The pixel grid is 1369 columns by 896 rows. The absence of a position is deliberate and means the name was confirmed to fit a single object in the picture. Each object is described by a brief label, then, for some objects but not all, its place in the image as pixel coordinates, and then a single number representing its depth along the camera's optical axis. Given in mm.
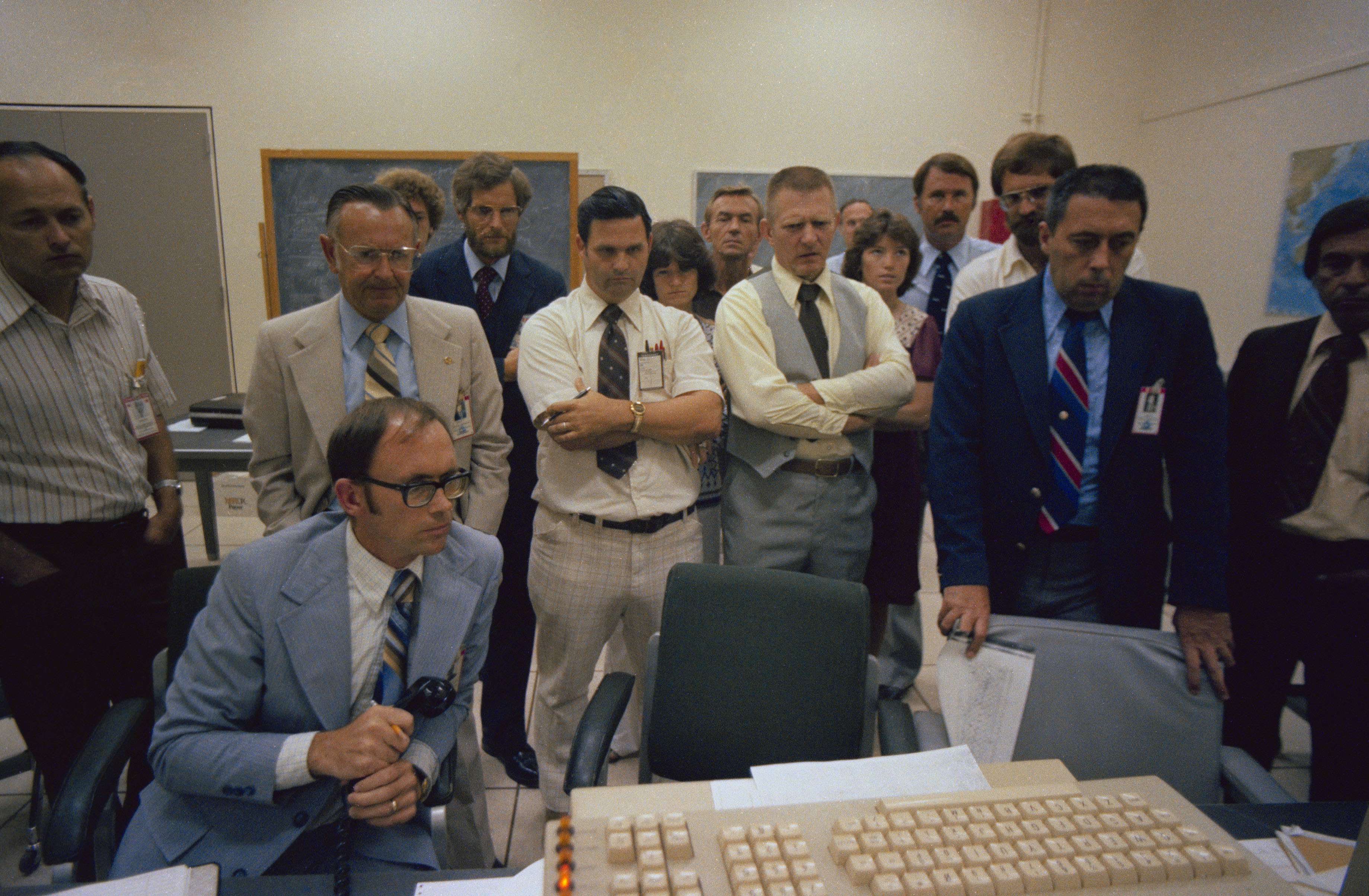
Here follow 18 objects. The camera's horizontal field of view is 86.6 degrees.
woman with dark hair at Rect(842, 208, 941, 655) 2410
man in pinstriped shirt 1708
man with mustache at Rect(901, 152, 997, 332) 2713
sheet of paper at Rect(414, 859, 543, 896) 895
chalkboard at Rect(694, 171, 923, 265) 5145
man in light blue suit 1157
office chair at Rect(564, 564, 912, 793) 1445
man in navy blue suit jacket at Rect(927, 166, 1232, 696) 1527
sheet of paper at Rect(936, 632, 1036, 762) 1341
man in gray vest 1985
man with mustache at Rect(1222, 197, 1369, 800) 1697
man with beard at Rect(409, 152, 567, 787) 2342
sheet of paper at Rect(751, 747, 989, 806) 979
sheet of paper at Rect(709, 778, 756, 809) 950
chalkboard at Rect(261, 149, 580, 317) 4629
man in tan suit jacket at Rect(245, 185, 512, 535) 1708
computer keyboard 797
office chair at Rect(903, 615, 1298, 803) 1348
